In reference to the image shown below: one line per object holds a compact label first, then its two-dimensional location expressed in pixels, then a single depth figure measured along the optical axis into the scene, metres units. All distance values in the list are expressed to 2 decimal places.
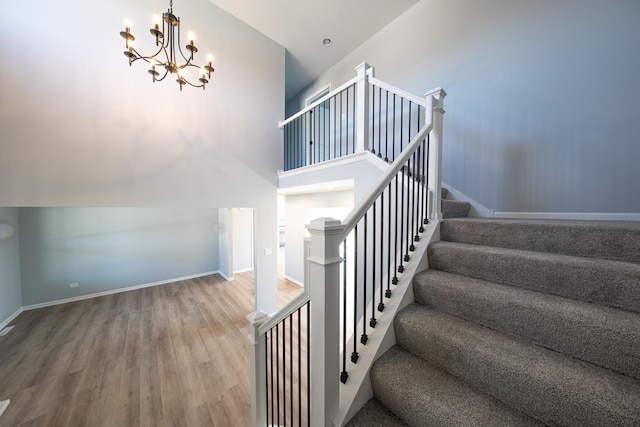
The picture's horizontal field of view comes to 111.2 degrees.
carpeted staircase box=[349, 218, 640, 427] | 0.84
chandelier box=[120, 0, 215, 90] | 1.72
